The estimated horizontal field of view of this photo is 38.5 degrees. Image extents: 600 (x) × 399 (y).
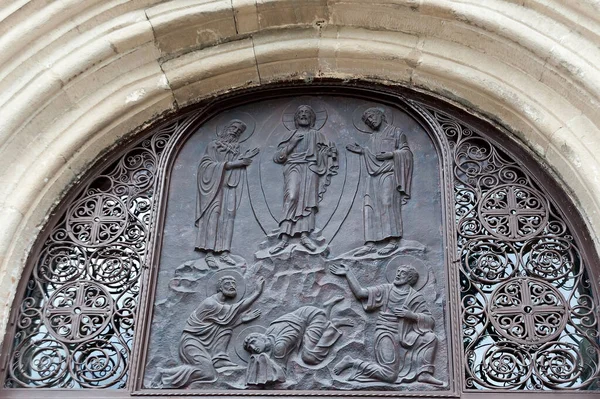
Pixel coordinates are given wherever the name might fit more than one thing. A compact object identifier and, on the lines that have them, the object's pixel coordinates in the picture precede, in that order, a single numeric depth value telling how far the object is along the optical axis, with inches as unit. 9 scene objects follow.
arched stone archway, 219.1
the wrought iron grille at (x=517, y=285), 204.7
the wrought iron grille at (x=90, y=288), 213.6
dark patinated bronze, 208.2
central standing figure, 230.4
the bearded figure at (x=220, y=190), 229.9
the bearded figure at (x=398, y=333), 205.8
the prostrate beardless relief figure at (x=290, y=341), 208.2
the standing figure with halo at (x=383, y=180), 226.7
